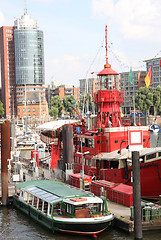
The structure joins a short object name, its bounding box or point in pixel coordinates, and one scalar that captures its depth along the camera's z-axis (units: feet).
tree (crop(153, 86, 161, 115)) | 448.65
